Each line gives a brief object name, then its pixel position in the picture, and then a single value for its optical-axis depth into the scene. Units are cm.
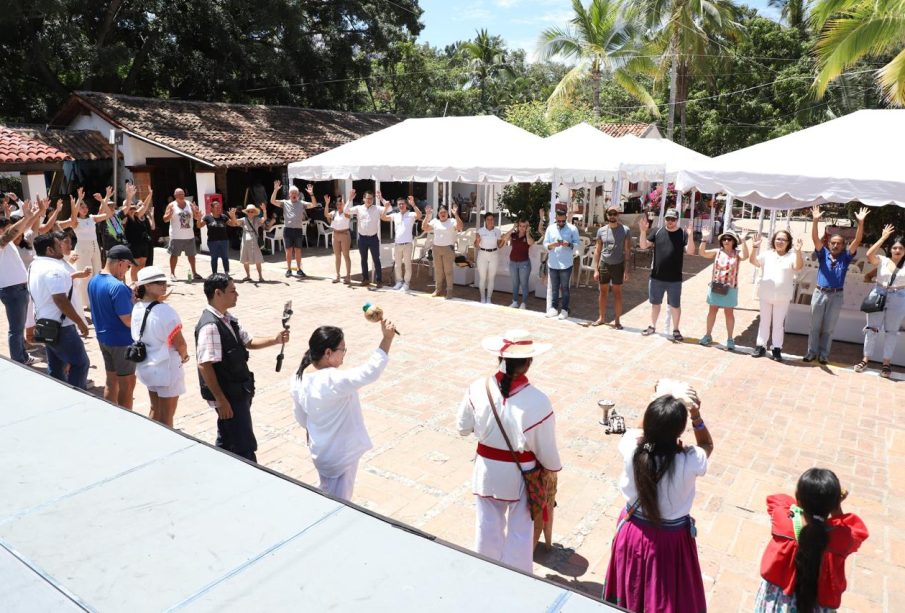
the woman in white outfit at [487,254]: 1050
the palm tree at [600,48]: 2727
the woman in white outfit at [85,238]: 914
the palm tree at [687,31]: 2419
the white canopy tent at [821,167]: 734
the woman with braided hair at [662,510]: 269
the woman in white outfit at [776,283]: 761
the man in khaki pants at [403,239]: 1130
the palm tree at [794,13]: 3046
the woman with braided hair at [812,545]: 248
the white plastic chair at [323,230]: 1747
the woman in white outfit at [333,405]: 330
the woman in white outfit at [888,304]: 710
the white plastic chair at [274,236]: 1605
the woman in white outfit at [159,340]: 444
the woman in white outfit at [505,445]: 315
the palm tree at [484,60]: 4112
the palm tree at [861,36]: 1073
